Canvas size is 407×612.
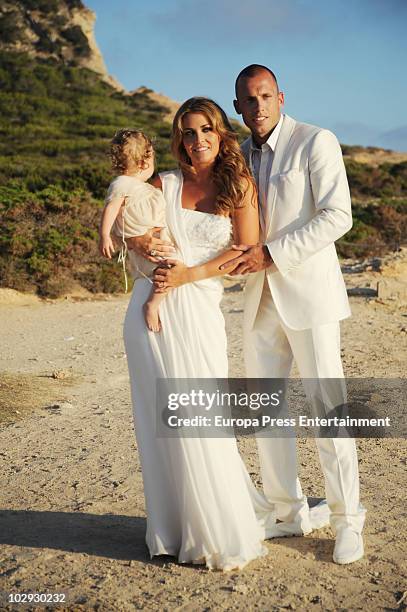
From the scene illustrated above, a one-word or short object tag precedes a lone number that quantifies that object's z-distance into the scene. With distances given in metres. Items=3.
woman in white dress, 3.58
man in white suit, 3.68
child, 3.58
